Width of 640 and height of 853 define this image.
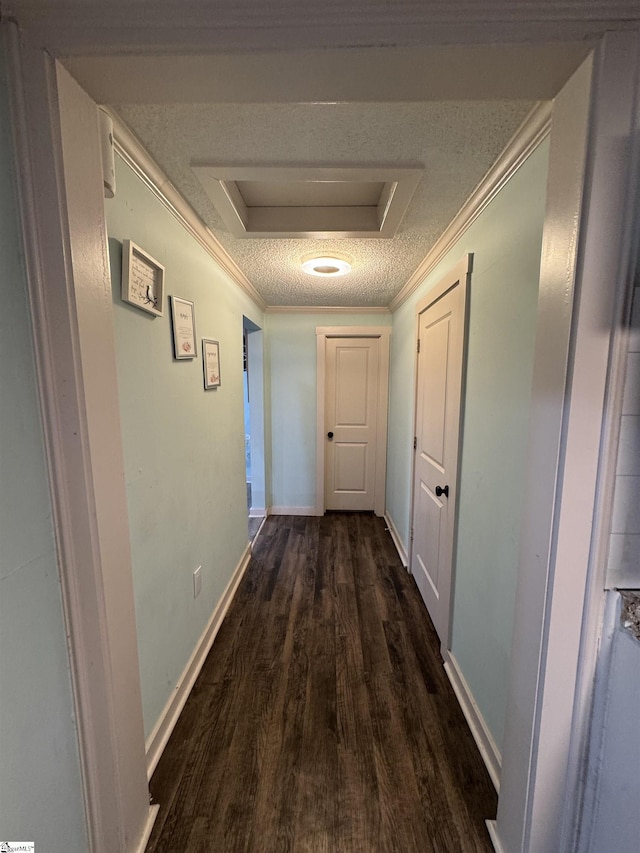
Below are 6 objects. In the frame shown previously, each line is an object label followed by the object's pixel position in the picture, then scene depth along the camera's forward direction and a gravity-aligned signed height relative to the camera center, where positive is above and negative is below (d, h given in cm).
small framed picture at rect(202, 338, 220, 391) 172 +13
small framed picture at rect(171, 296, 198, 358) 138 +26
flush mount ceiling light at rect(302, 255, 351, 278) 187 +72
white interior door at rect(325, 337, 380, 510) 340 -38
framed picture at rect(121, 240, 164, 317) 104 +36
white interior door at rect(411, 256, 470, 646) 159 -30
